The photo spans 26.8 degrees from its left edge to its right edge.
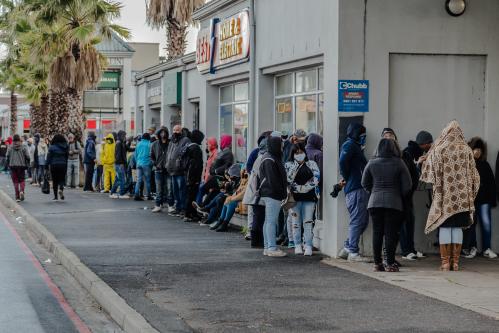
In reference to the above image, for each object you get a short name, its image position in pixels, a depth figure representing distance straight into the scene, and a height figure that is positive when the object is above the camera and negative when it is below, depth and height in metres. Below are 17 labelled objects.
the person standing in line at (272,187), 14.72 -0.81
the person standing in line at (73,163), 32.38 -1.07
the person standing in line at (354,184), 14.15 -0.75
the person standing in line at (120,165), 28.48 -0.98
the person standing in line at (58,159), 26.92 -0.78
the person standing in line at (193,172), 20.77 -0.85
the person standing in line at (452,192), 13.18 -0.79
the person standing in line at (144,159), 25.84 -0.74
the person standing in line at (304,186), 14.83 -0.80
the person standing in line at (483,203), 14.68 -1.04
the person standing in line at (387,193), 12.89 -0.79
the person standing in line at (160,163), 23.05 -0.74
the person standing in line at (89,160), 31.45 -0.94
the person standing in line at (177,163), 21.41 -0.70
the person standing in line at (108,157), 29.69 -0.79
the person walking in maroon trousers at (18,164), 27.56 -0.92
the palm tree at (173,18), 39.19 +4.19
